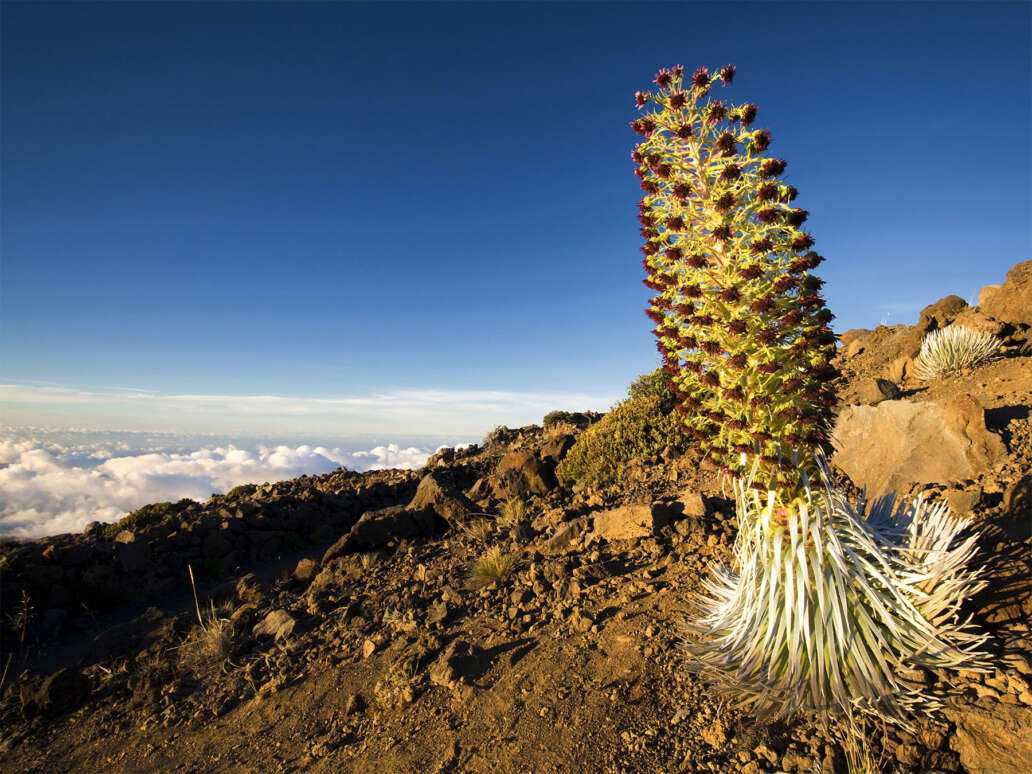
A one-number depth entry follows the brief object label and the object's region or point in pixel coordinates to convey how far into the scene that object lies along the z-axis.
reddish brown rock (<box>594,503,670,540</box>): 5.40
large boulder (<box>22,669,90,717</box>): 4.63
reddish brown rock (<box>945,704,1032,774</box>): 2.24
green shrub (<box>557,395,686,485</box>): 8.74
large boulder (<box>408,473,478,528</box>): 7.82
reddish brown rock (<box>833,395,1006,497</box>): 5.21
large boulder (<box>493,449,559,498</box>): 8.73
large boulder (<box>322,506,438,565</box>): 7.04
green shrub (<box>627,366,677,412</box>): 10.43
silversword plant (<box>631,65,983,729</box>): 2.42
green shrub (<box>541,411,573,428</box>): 17.06
